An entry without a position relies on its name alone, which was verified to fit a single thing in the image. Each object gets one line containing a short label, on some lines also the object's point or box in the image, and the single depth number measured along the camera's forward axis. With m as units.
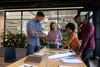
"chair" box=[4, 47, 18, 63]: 2.71
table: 1.29
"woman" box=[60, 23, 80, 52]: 2.35
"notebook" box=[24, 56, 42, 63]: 1.41
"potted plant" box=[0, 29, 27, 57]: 5.93
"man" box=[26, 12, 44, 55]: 2.31
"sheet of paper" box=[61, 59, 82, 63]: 1.47
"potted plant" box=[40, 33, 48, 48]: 5.97
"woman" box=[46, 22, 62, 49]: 3.10
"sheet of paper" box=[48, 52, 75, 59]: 1.70
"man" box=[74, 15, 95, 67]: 1.87
